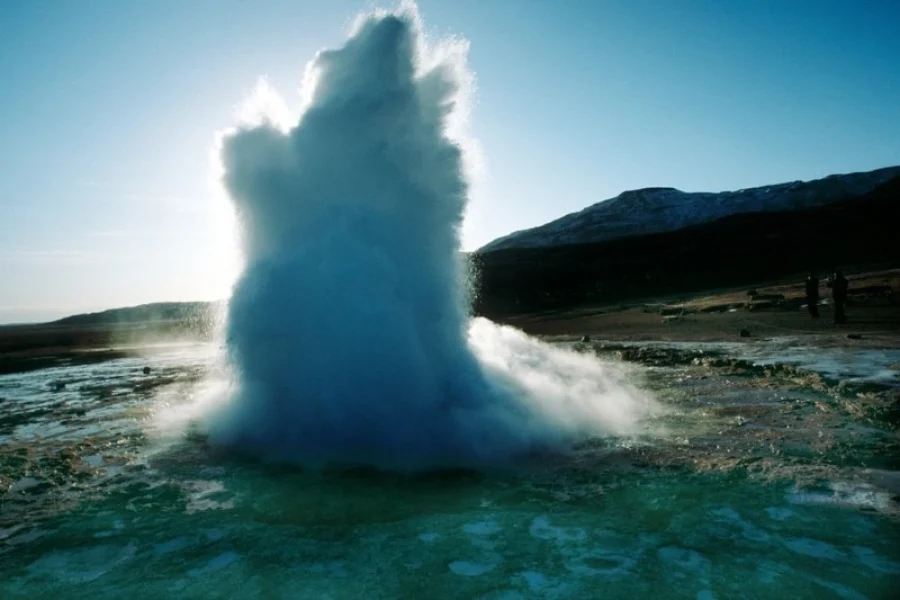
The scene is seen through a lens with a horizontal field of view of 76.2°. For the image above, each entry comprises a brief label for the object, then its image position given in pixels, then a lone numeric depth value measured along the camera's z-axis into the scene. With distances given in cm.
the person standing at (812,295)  1875
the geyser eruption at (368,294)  732
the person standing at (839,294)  1706
